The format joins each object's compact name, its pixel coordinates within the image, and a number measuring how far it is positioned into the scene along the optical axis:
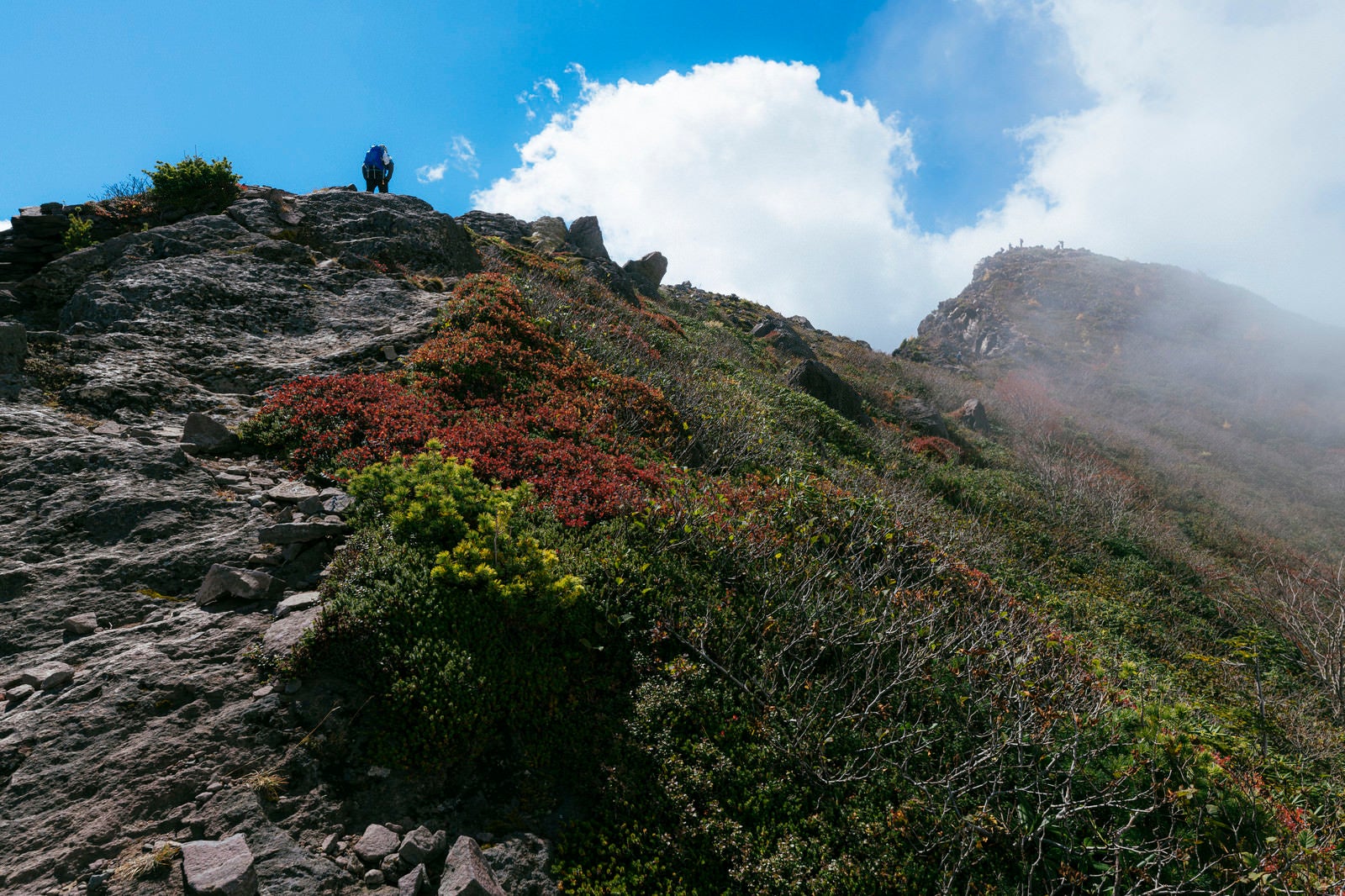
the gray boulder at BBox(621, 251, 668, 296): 33.09
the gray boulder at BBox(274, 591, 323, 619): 4.64
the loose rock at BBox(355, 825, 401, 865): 3.36
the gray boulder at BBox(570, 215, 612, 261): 30.64
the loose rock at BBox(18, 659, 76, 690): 3.77
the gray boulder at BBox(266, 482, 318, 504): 6.04
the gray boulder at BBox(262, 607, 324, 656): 4.25
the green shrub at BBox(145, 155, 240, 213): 13.52
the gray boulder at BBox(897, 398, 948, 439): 23.98
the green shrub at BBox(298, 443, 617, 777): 4.25
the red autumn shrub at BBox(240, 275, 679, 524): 7.14
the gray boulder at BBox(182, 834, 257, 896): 2.83
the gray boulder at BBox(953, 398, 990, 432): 29.44
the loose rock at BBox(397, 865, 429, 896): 3.23
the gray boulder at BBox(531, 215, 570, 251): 26.91
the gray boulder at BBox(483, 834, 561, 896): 3.63
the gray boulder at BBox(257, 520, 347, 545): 5.35
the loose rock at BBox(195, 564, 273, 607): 4.69
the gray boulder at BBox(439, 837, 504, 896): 3.27
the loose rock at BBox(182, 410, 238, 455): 6.74
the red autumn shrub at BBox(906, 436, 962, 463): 20.61
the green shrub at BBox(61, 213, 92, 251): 11.26
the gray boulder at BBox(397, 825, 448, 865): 3.41
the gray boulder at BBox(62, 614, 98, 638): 4.29
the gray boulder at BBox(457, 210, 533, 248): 27.25
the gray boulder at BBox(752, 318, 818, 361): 30.03
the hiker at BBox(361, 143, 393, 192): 18.38
